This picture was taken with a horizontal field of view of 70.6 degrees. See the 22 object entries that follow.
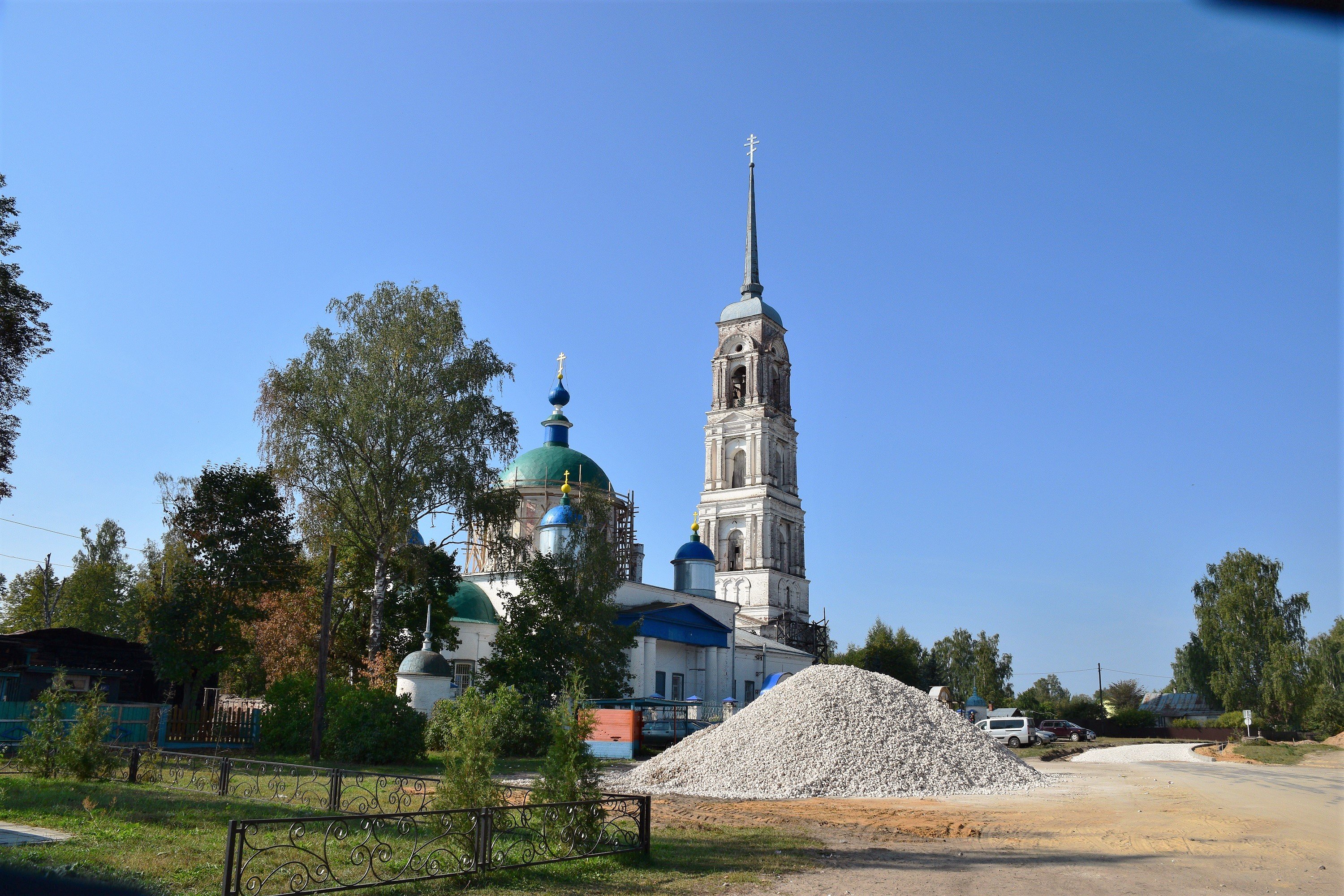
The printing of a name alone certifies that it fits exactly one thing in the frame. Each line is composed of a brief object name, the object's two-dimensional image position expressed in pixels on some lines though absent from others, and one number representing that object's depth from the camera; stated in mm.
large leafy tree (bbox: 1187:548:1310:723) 52750
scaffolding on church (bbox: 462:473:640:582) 48781
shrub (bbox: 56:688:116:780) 15398
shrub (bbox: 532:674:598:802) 10734
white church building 43375
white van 42156
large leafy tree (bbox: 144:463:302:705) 28094
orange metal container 27781
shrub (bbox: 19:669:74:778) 15922
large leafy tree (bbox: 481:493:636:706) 31312
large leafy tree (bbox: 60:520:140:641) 49344
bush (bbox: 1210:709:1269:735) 52062
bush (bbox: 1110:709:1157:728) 59938
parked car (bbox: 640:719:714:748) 31562
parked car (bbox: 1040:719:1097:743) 51906
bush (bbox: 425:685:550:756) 25469
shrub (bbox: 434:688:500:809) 10078
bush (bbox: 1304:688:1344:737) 46844
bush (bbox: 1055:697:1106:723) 67250
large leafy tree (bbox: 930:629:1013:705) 69438
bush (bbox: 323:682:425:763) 22562
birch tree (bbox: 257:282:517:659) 28797
